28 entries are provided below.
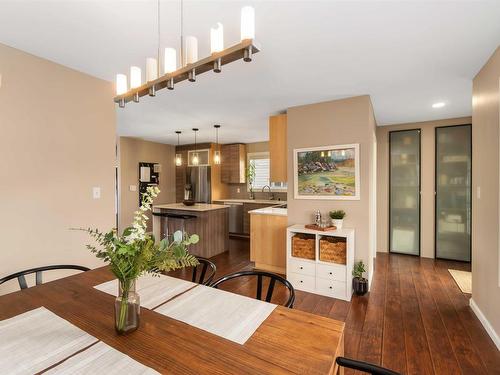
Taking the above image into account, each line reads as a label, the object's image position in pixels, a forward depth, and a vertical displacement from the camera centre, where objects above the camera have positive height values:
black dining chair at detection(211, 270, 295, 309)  1.46 -0.60
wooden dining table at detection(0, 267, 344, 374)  0.87 -0.62
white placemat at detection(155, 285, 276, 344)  1.08 -0.62
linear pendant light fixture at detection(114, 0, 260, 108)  1.07 +0.60
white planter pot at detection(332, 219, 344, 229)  3.13 -0.48
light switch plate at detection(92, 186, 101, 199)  2.63 -0.07
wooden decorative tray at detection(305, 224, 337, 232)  3.04 -0.53
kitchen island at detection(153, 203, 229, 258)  4.44 -0.71
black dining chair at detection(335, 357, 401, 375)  0.85 -0.62
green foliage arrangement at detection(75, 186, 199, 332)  1.03 -0.28
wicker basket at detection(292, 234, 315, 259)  3.14 -0.79
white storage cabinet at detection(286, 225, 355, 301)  2.91 -0.97
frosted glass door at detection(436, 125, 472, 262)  4.12 -0.14
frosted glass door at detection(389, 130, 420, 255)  4.44 -0.14
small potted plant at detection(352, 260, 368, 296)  2.99 -1.14
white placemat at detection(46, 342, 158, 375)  0.84 -0.61
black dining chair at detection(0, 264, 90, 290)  1.51 -0.55
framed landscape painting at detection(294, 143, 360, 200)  3.16 +0.16
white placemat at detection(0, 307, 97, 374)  0.87 -0.61
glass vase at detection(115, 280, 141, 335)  1.04 -0.51
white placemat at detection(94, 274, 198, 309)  1.34 -0.61
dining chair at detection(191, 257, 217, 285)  1.74 -0.57
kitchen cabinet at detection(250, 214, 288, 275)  3.72 -0.87
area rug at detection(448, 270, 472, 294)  3.09 -1.28
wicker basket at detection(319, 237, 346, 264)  2.96 -0.79
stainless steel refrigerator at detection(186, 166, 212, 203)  6.49 +0.05
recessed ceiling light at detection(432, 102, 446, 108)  3.42 +1.09
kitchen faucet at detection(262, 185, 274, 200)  6.37 -0.20
